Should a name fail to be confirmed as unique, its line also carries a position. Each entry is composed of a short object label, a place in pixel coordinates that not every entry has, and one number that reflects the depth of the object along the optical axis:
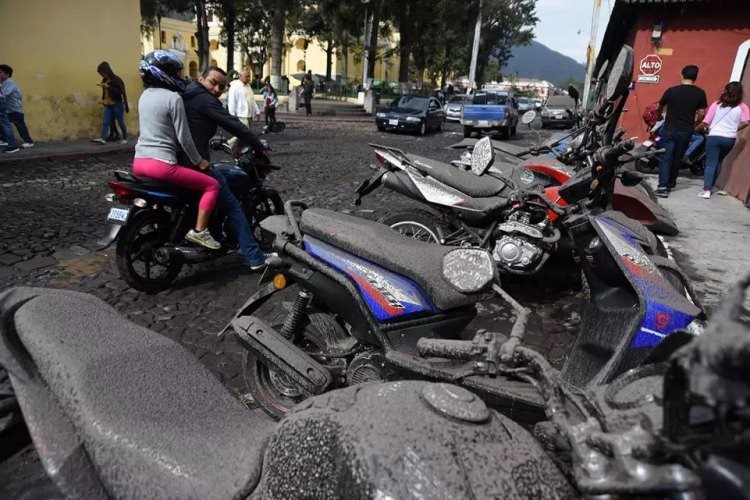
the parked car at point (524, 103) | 36.44
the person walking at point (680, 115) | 8.04
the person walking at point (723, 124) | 8.04
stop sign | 13.38
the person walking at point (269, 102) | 16.77
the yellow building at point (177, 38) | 50.38
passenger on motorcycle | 4.23
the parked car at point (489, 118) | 19.42
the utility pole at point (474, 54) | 36.34
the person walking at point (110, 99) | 11.77
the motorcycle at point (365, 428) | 0.77
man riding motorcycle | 4.61
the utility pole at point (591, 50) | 20.99
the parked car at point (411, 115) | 18.98
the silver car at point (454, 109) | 27.02
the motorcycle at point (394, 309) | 2.41
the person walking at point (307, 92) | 24.19
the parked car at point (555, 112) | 25.30
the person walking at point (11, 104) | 10.18
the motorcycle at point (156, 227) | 4.18
